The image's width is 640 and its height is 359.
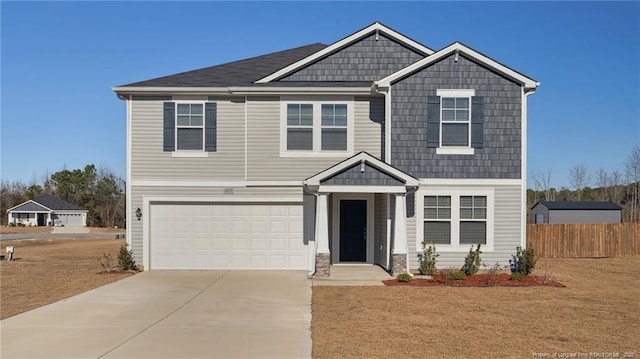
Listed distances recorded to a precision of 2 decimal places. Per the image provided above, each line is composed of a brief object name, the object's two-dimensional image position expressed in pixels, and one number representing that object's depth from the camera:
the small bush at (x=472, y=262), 15.63
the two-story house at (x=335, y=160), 16.23
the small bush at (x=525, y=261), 15.65
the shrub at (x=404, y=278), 14.25
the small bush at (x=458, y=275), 14.56
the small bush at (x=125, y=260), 16.47
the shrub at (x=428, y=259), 15.53
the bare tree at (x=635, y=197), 46.56
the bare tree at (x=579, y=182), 58.72
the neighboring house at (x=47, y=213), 68.19
